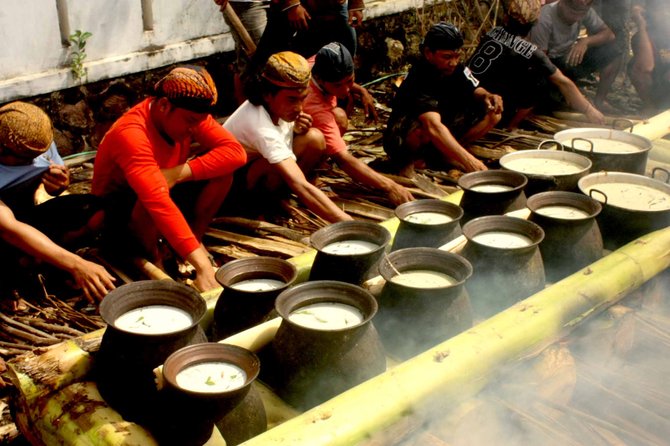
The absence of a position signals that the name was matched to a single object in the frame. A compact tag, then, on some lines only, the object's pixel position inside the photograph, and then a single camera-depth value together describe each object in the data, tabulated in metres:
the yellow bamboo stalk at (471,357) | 2.37
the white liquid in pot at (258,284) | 2.98
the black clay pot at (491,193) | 3.78
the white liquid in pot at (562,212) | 3.66
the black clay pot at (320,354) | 2.57
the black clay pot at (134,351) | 2.50
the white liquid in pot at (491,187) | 3.88
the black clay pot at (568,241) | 3.52
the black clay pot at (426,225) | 3.42
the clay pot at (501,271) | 3.20
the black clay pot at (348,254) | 3.11
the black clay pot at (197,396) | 2.25
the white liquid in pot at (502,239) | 3.32
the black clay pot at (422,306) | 2.87
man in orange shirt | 3.68
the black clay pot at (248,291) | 2.89
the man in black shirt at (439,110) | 5.32
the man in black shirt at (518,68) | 6.05
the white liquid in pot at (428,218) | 3.53
